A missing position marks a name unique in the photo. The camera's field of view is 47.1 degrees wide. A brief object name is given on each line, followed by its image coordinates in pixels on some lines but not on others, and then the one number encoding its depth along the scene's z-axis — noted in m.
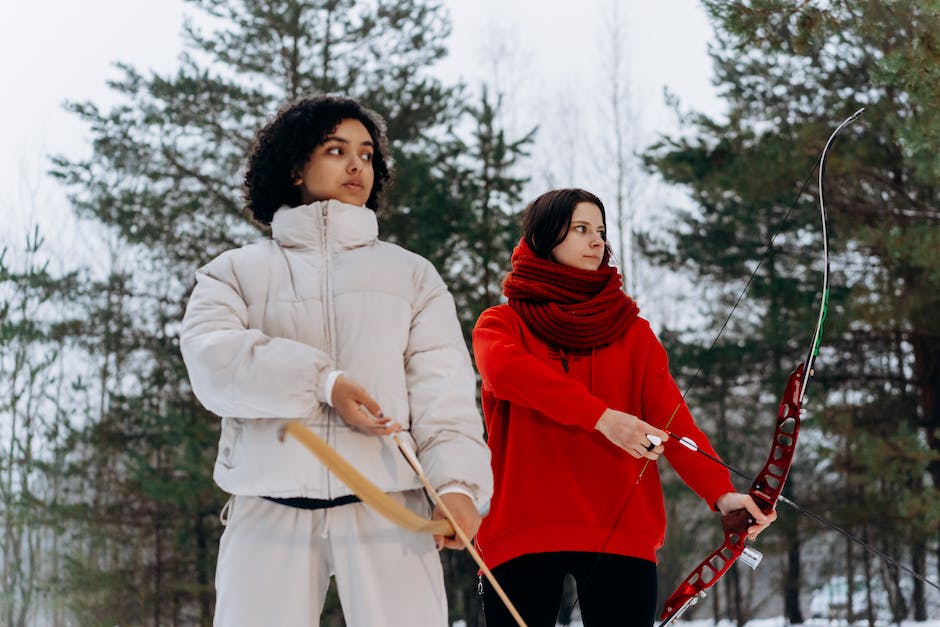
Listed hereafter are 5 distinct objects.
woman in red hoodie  2.22
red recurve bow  2.26
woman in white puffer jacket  1.70
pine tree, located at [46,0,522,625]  10.48
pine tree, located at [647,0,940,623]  8.86
